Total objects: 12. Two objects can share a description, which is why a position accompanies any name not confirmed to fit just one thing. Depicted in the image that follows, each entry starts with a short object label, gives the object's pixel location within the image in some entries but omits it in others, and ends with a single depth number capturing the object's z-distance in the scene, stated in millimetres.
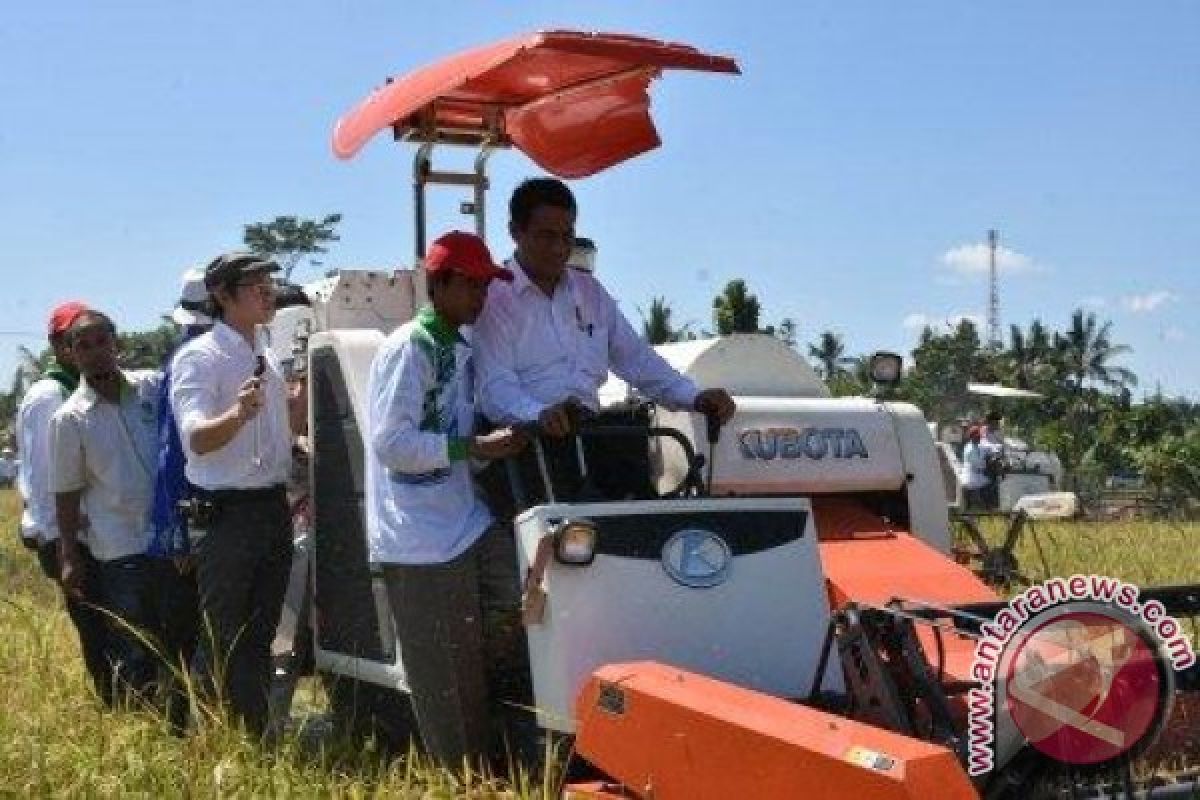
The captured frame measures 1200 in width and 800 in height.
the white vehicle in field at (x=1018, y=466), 21000
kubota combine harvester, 3371
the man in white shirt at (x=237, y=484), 4855
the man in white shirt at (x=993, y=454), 20172
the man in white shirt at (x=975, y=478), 20047
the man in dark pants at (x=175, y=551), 5125
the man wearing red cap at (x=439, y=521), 4398
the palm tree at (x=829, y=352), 67562
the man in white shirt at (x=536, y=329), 4633
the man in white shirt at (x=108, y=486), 5434
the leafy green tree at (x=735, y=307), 29984
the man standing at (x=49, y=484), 5637
